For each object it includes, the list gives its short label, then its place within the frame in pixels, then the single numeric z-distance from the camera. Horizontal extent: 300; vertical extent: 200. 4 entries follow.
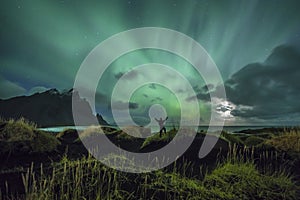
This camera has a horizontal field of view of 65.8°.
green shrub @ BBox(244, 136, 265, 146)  11.14
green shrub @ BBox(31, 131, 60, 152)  8.90
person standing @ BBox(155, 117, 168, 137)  11.12
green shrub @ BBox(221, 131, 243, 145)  11.17
